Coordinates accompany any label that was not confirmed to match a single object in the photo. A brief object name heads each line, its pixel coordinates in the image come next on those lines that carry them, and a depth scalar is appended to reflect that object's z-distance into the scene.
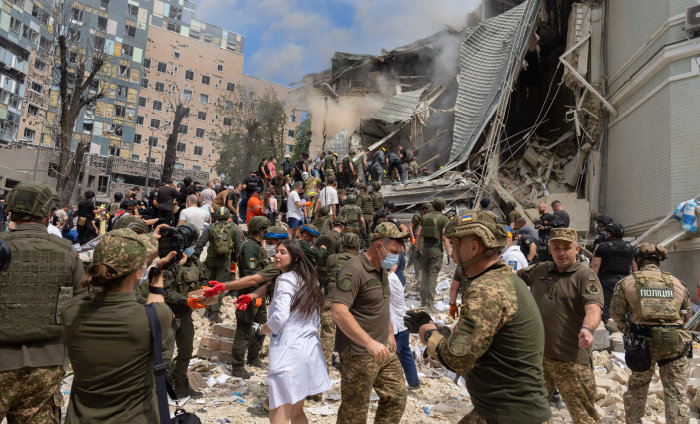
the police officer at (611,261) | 6.48
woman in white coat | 3.21
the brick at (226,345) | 6.23
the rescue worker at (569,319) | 3.60
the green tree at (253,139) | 43.28
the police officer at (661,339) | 4.09
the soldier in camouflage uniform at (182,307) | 4.72
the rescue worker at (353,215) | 9.48
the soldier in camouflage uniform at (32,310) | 2.67
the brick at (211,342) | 6.31
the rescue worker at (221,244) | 6.78
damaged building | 10.15
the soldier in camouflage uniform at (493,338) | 2.21
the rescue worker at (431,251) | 8.52
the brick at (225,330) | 6.31
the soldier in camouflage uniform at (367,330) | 3.41
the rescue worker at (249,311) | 5.66
